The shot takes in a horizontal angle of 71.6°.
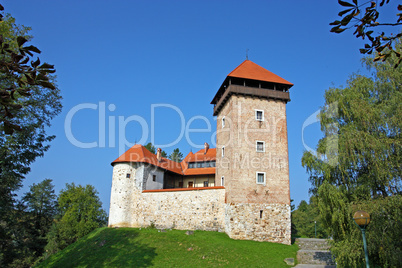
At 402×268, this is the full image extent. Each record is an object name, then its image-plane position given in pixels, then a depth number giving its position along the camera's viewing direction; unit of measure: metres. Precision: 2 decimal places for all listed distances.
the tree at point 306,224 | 41.16
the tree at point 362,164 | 10.57
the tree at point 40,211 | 29.64
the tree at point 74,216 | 28.55
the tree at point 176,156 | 47.47
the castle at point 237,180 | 19.52
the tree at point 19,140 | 11.62
